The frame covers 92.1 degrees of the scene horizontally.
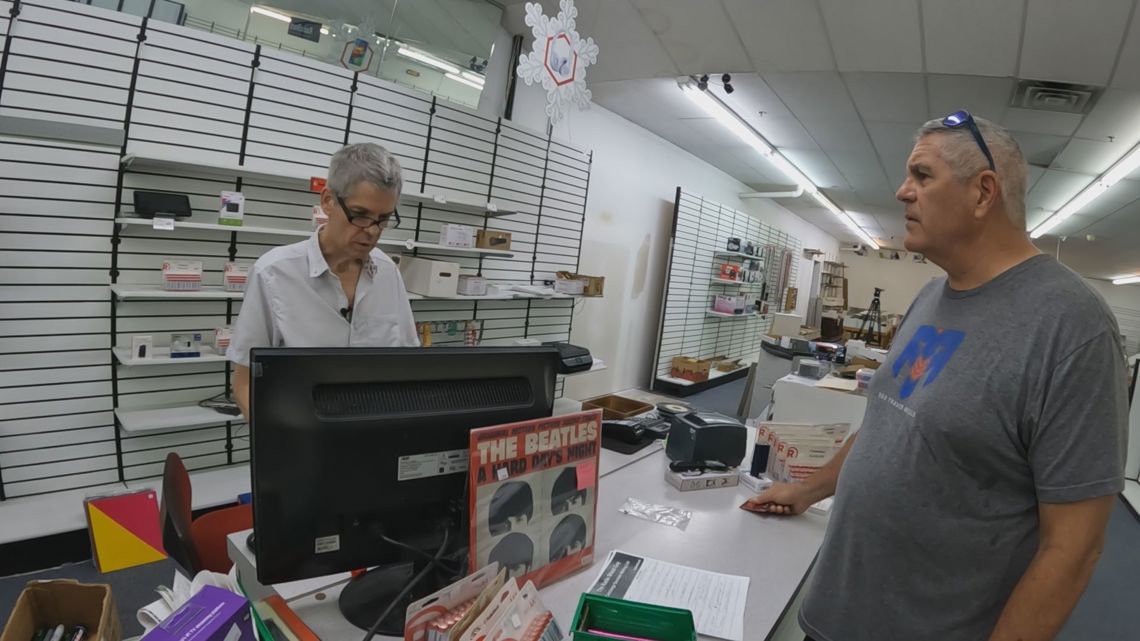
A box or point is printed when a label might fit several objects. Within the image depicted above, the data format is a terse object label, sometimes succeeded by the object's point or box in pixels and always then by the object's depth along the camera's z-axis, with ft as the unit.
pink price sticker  3.99
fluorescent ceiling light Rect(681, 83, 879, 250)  15.89
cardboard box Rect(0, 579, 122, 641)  3.63
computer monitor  2.94
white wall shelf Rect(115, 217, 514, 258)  8.68
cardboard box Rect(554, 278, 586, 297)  15.96
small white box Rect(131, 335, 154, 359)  8.95
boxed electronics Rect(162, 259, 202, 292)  9.10
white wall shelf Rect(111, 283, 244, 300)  8.55
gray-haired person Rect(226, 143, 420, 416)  5.42
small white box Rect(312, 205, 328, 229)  10.48
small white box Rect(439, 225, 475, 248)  12.67
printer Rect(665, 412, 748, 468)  6.31
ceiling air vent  12.31
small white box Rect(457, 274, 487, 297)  12.98
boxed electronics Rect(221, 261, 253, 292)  9.72
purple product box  2.83
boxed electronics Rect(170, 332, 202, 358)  9.36
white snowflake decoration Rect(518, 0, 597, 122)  8.39
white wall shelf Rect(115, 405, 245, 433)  8.94
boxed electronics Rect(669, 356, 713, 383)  23.51
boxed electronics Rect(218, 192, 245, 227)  9.46
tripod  30.48
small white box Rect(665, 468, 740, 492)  5.94
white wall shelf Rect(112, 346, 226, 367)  8.76
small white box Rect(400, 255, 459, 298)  11.96
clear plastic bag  5.16
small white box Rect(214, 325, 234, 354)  9.84
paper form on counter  3.70
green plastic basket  3.00
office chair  5.10
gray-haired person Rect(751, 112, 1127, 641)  3.21
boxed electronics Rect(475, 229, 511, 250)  13.41
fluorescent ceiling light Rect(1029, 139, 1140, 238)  16.12
